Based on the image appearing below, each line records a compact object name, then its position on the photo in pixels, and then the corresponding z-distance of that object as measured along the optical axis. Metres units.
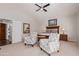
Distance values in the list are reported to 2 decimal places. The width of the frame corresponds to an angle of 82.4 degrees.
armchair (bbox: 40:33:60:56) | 1.65
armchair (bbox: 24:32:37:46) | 2.09
